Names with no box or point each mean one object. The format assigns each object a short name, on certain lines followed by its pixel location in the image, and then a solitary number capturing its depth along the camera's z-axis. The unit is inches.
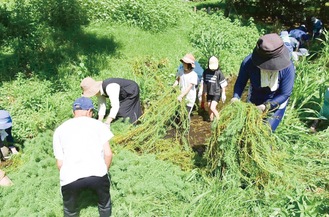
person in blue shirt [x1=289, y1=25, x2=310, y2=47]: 330.7
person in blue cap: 110.8
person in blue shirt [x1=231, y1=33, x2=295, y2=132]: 121.6
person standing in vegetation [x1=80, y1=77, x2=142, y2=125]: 163.9
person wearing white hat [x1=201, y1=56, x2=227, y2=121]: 203.5
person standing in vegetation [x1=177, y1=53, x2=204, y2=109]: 199.4
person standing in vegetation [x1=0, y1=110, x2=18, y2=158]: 165.0
